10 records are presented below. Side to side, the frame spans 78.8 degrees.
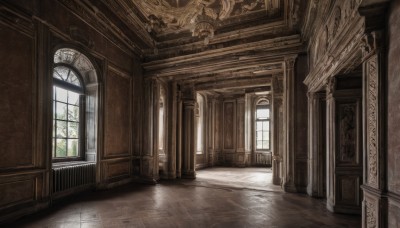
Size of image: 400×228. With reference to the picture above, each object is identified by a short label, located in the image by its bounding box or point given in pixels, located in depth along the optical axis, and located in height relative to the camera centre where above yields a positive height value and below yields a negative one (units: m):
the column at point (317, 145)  5.64 -0.53
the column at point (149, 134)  7.84 -0.36
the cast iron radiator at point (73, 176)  5.07 -1.20
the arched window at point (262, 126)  13.35 -0.16
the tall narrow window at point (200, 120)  12.86 +0.17
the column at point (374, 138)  2.60 -0.16
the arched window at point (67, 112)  5.64 +0.27
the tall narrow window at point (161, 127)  9.02 -0.16
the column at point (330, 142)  4.60 -0.36
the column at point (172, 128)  8.69 -0.18
